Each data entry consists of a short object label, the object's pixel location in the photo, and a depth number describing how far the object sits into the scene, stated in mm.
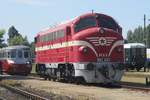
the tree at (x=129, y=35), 187250
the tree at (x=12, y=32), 175250
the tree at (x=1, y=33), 144075
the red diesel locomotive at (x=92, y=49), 23172
